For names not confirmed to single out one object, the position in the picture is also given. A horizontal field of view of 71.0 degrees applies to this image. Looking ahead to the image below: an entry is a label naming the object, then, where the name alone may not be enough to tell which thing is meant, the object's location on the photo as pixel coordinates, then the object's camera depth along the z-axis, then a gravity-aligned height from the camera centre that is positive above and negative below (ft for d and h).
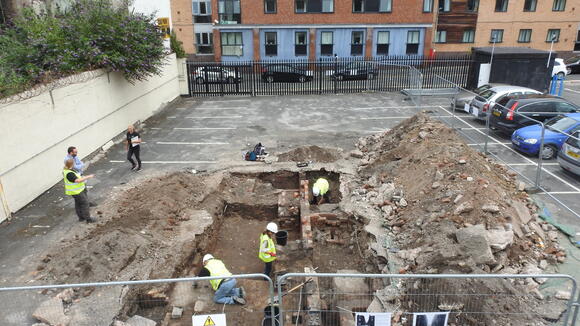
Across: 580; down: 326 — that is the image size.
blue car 43.42 -10.89
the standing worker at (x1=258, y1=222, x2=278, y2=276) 27.89 -14.07
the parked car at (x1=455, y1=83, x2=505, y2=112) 63.36 -10.36
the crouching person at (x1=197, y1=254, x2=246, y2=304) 24.66 -14.72
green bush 42.68 -1.12
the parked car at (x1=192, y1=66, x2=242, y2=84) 81.66 -8.04
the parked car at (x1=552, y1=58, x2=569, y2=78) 95.41 -8.33
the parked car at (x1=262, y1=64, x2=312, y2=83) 89.10 -8.59
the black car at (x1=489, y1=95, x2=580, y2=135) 50.29 -9.30
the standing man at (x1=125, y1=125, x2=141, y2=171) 42.24 -10.95
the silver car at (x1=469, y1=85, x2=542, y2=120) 57.36 -8.76
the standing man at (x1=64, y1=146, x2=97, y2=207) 31.74 -9.70
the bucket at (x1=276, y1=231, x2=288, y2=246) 32.53 -15.72
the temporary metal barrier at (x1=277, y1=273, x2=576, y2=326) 20.67 -13.86
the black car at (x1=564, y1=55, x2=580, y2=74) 108.47 -8.45
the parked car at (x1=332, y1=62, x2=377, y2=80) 86.84 -7.89
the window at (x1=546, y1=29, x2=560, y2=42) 123.85 -0.58
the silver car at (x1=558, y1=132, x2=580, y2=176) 36.94 -11.03
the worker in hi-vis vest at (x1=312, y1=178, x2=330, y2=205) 38.47 -14.22
